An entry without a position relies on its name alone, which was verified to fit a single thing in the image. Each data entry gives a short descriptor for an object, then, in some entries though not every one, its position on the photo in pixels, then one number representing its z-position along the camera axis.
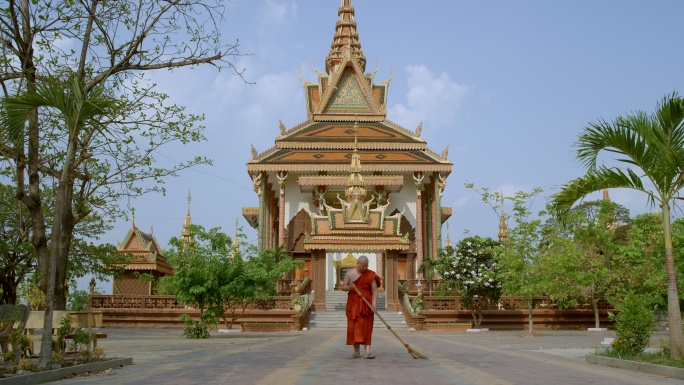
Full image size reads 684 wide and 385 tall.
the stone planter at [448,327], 23.62
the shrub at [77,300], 32.41
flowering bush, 23.28
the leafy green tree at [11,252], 20.09
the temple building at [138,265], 39.38
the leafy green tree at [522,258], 21.41
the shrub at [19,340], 8.46
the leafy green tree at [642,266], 21.08
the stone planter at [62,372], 7.52
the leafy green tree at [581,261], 21.86
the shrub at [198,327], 18.16
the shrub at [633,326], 10.03
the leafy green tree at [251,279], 18.14
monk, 10.26
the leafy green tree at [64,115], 8.94
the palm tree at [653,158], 9.96
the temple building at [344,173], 37.03
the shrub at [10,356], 8.55
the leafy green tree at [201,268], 17.92
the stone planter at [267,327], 23.38
